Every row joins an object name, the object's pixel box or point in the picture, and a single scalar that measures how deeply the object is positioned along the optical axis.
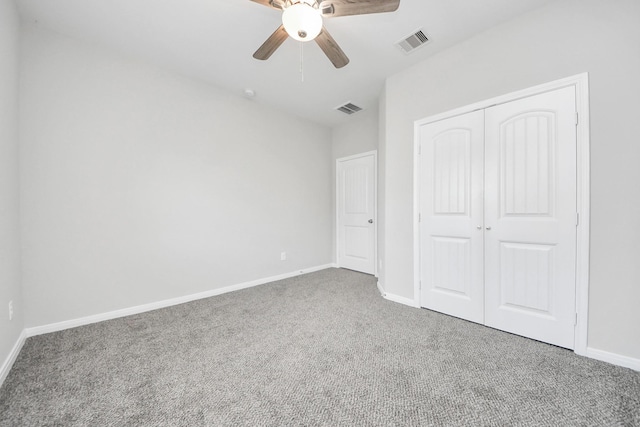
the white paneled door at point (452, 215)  2.26
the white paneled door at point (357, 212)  4.01
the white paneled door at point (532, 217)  1.82
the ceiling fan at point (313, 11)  1.51
